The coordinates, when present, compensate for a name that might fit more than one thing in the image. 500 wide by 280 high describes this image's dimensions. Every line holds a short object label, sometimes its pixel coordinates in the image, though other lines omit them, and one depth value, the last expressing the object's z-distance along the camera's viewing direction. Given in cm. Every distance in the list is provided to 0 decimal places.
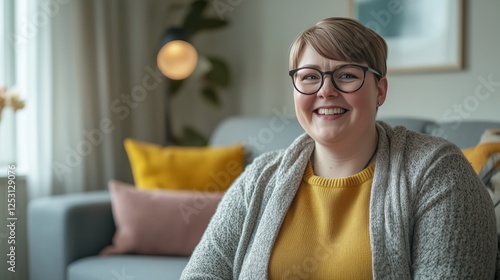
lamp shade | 315
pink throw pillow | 235
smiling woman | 127
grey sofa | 219
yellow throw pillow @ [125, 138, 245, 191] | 256
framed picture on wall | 269
